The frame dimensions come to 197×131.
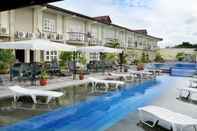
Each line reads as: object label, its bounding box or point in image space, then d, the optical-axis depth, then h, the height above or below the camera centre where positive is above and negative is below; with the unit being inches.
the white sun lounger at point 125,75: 401.6 -36.5
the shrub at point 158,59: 1150.8 +18.3
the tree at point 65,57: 440.5 +13.2
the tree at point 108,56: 659.9 +23.3
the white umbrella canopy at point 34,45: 295.9 +31.9
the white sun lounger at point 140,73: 447.2 -32.2
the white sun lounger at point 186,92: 276.1 -57.5
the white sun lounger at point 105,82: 316.1 -40.9
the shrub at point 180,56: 1215.9 +42.0
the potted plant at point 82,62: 503.0 -0.9
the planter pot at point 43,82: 303.7 -39.2
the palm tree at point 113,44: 732.4 +83.3
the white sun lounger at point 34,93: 221.9 -43.6
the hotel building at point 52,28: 441.0 +117.5
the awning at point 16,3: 149.8 +56.3
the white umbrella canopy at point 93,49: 460.0 +36.5
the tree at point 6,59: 356.0 +6.6
